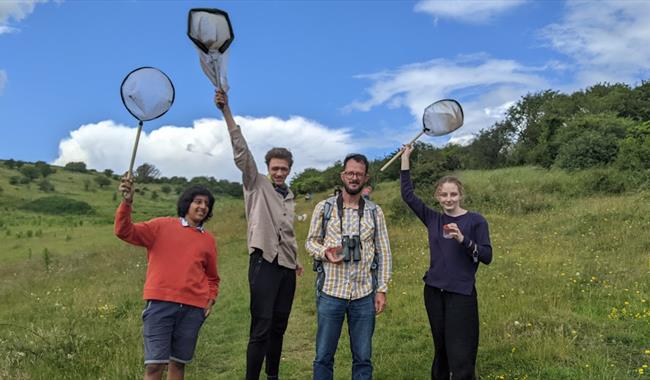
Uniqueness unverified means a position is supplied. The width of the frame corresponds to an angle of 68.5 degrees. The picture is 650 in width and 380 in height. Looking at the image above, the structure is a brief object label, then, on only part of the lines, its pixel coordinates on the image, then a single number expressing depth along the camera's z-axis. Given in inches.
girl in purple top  154.3
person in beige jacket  166.6
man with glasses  161.9
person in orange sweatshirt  147.2
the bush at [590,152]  1070.4
